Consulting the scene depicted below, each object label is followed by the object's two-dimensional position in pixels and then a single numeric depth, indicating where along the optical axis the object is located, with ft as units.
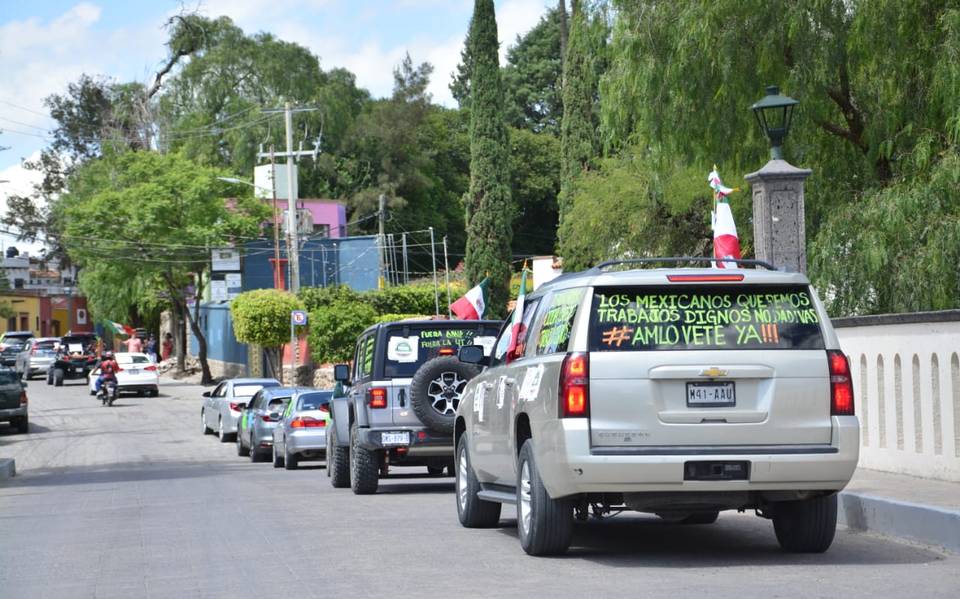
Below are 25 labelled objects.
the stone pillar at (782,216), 56.44
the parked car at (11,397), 125.18
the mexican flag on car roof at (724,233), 59.52
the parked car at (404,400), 54.75
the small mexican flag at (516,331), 37.35
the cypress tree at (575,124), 182.50
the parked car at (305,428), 81.46
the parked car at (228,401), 115.96
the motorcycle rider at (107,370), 164.14
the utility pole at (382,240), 220.78
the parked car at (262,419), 92.89
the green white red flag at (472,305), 78.12
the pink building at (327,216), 243.60
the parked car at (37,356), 221.66
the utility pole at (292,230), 172.86
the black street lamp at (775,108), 55.67
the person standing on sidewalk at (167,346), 251.39
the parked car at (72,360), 206.08
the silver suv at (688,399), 30.86
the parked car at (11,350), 233.17
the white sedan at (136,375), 174.30
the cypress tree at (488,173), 195.62
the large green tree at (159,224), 189.88
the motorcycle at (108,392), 161.89
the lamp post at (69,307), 386.89
